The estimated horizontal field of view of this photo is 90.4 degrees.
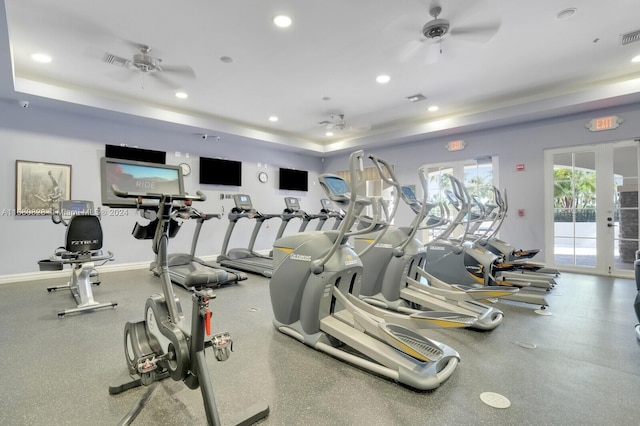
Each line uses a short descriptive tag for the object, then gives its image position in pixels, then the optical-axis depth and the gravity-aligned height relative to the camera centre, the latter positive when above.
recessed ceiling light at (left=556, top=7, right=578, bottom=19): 3.51 +2.29
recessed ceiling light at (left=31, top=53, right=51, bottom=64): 4.49 +2.28
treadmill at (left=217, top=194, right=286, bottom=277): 6.30 -0.77
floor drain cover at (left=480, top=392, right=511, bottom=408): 1.96 -1.16
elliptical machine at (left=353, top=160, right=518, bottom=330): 3.29 -0.77
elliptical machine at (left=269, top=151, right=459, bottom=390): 2.23 -0.82
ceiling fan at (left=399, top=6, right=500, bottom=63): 3.58 +2.17
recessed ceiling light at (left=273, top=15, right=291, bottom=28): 3.64 +2.28
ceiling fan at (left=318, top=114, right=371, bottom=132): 7.25 +2.25
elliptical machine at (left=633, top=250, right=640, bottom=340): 2.82 -0.74
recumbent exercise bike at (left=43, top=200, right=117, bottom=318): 3.74 -0.48
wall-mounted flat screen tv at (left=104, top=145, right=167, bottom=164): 6.31 +1.31
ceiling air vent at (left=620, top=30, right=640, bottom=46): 3.99 +2.28
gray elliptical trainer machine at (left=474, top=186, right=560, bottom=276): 5.28 -0.53
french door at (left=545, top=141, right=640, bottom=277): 5.73 +0.17
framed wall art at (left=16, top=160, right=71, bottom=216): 5.46 +0.54
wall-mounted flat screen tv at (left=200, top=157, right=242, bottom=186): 7.75 +1.13
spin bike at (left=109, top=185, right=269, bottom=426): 1.60 -0.68
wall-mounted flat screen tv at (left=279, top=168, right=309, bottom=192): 9.36 +1.11
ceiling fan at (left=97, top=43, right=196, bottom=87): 4.23 +2.18
